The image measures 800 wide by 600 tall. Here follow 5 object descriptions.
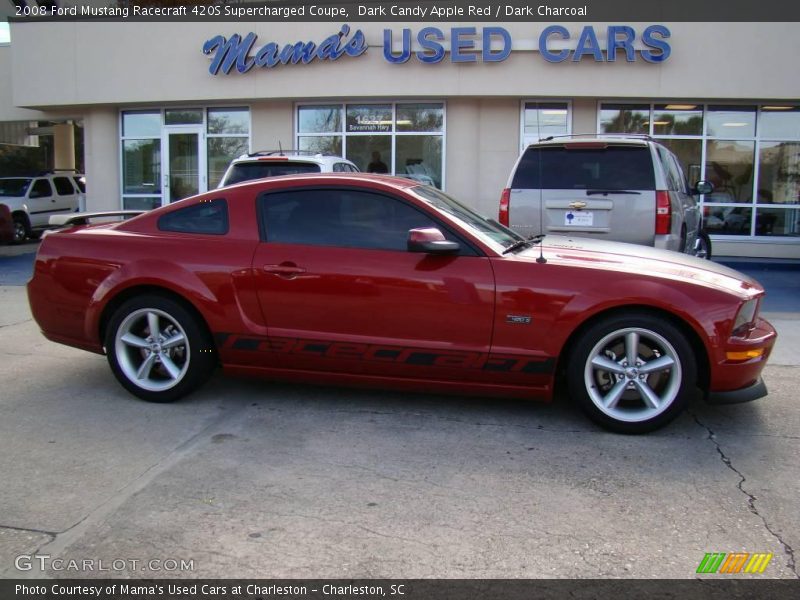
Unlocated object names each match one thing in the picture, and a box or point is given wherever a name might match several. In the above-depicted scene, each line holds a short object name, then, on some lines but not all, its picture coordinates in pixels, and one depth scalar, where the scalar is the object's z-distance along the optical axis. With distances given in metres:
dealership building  13.77
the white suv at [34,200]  18.07
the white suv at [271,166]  8.24
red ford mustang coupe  4.41
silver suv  7.08
